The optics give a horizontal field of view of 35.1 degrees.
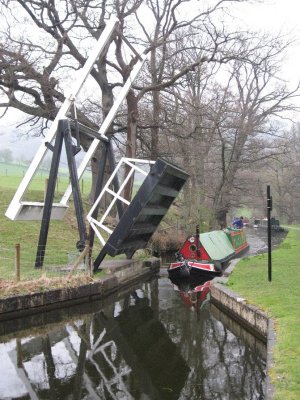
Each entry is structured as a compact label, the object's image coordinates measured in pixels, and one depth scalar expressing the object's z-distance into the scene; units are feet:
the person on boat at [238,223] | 120.37
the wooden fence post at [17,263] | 37.58
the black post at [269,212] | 40.14
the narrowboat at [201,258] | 59.62
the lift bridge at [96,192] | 45.62
